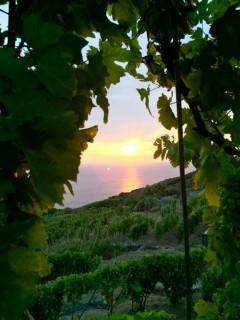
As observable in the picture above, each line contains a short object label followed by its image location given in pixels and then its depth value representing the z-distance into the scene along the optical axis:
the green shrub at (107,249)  10.27
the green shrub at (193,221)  10.58
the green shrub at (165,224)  10.99
